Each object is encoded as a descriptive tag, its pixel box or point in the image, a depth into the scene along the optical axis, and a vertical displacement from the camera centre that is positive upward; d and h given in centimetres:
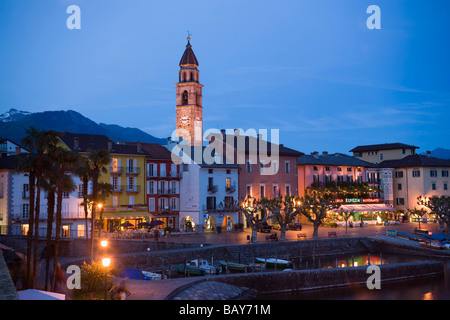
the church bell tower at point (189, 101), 9775 +1869
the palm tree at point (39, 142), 3550 +410
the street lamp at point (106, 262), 2905 -319
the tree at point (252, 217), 5612 -137
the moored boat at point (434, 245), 5891 -484
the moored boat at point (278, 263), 4947 -564
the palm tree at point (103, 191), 4831 +110
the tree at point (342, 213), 7567 -164
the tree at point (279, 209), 5769 -75
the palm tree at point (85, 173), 4450 +257
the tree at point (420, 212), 7538 -153
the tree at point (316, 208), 6041 -69
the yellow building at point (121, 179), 6322 +294
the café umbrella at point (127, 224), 6008 -236
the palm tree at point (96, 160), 4202 +340
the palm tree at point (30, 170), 3631 +236
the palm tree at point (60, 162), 3641 +282
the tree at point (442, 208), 7125 -94
